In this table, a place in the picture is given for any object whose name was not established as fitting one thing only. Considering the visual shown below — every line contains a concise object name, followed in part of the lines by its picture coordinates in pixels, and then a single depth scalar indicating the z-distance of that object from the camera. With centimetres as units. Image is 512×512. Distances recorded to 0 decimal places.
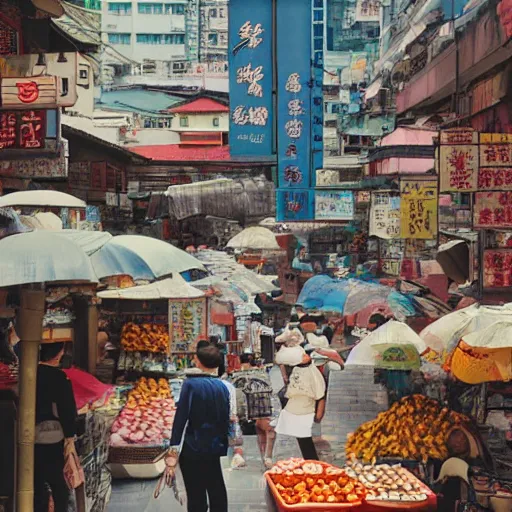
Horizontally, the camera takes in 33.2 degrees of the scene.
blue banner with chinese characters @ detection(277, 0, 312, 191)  1916
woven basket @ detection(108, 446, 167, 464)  1030
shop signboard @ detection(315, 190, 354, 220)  2686
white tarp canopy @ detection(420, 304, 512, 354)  805
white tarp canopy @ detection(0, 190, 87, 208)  1215
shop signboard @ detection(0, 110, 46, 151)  1015
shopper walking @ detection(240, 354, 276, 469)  1145
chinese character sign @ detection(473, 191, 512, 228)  1059
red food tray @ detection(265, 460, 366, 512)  708
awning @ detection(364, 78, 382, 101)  2197
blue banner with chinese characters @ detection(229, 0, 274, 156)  1892
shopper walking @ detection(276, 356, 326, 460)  1127
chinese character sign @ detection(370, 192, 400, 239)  1931
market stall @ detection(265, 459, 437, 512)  722
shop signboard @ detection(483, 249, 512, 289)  1060
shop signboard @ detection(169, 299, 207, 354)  1192
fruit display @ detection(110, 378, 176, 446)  1033
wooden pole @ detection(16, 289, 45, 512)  637
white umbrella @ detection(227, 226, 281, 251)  2758
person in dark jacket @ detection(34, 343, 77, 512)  701
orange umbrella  719
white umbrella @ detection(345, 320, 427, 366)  1123
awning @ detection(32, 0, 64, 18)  984
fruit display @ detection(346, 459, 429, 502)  739
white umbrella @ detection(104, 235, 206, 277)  891
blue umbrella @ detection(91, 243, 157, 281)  848
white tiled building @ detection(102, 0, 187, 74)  5606
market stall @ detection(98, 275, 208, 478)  1095
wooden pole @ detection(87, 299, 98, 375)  1116
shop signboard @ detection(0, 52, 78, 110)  952
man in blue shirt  768
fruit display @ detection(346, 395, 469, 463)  880
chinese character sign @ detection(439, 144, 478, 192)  1088
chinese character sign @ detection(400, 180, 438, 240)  1558
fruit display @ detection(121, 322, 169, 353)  1170
